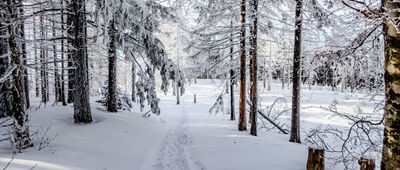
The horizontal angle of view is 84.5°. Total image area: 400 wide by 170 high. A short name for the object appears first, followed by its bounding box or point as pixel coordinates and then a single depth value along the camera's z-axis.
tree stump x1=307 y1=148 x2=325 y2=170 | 4.64
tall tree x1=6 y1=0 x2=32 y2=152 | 5.41
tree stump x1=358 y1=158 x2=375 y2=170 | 3.76
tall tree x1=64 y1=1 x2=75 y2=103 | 8.22
